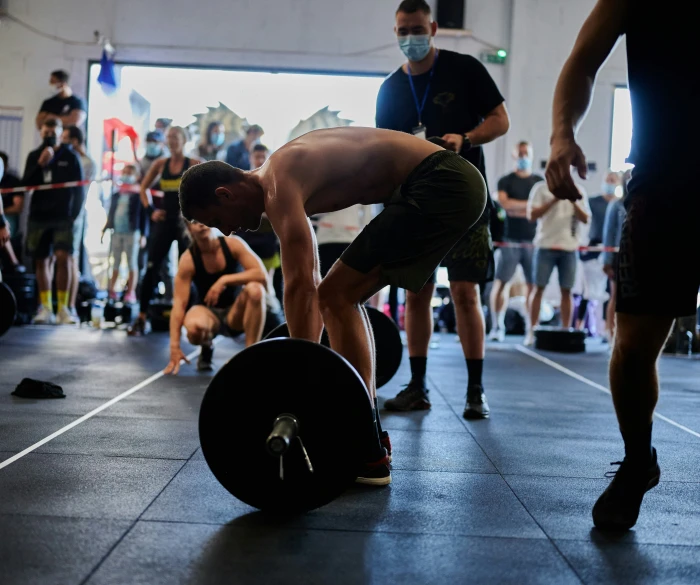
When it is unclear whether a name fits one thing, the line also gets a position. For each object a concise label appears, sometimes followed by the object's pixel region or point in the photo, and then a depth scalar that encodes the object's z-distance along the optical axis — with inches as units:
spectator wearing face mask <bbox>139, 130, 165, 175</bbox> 342.6
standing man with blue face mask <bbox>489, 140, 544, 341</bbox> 305.1
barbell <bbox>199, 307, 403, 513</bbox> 73.2
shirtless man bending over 82.4
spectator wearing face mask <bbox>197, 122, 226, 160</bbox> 338.6
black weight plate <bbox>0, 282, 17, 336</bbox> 207.6
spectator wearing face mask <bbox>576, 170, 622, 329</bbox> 325.4
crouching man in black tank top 180.7
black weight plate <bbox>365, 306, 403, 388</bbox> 143.9
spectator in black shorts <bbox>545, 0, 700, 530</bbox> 69.9
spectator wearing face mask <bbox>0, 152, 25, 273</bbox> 307.1
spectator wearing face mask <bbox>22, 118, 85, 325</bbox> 293.4
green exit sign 406.6
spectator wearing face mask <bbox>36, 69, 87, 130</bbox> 333.1
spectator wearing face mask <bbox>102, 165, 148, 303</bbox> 325.1
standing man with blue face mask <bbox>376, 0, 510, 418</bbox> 136.1
